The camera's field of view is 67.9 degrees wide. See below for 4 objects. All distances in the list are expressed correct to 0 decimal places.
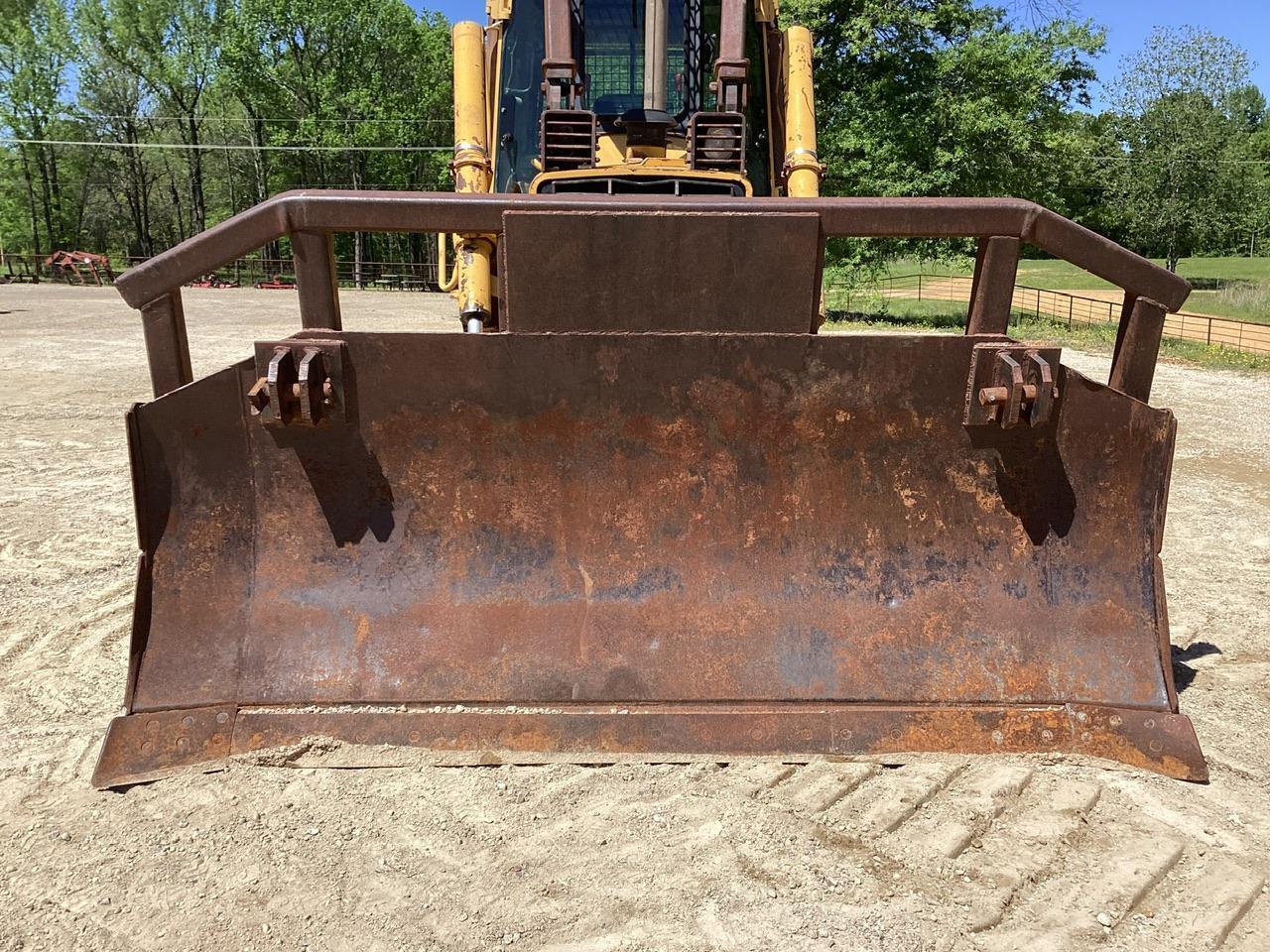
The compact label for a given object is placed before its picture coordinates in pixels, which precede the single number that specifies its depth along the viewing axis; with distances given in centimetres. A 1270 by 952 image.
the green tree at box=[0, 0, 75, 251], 3616
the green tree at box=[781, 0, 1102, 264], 1812
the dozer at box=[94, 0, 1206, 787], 250
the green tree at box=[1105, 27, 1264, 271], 2880
